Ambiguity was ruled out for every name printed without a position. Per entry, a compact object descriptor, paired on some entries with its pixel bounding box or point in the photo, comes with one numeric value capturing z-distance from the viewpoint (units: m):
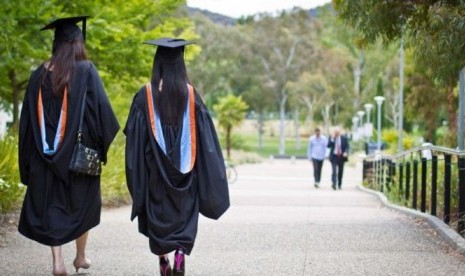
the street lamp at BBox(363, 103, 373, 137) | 43.56
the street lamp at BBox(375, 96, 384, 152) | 38.34
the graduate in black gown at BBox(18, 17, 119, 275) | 6.21
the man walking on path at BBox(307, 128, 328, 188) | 23.78
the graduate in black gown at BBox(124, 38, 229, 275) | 6.05
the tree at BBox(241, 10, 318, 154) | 68.62
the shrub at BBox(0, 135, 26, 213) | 10.14
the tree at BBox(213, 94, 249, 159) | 49.88
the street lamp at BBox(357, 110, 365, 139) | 51.46
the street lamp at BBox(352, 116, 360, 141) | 69.74
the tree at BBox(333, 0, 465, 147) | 8.62
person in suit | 23.95
